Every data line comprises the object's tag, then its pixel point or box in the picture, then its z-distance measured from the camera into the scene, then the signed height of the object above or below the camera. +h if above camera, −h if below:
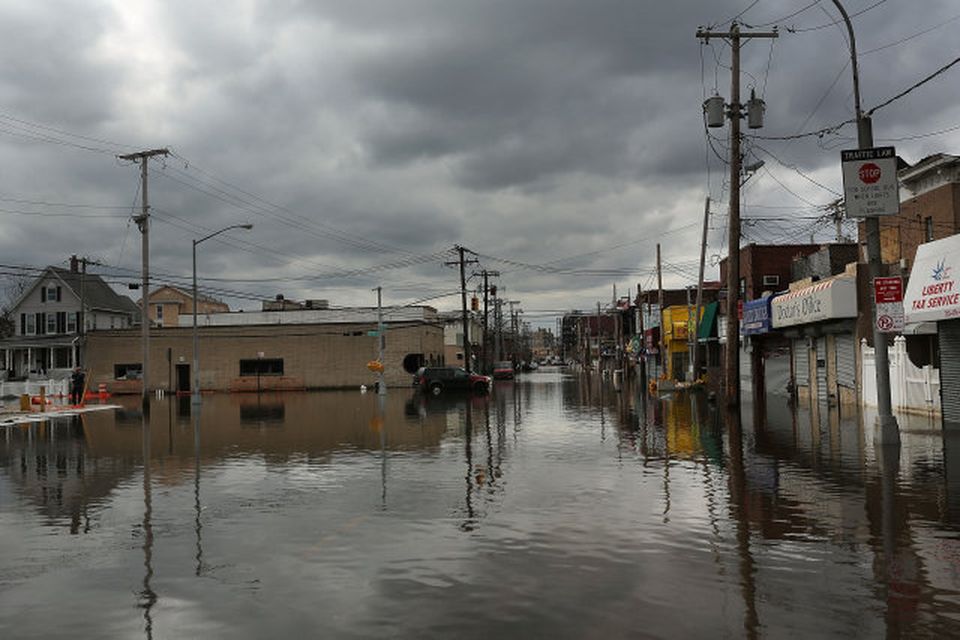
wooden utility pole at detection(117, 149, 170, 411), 39.66 +6.45
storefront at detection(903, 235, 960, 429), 18.53 +1.02
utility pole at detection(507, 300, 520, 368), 126.41 +5.03
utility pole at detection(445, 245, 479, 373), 66.19 +5.70
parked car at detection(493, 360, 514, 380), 80.75 -1.31
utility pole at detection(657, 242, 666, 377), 54.19 +3.55
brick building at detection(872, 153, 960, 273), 24.62 +4.29
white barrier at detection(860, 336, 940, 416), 22.70 -1.13
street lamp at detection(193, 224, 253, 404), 39.31 -0.17
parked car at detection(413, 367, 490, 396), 50.50 -1.25
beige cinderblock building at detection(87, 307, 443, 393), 65.44 +0.89
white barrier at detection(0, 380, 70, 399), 41.25 -0.76
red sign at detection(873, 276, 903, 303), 15.48 +1.09
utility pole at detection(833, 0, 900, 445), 16.03 -0.08
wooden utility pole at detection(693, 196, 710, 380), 38.50 +4.68
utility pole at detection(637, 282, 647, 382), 72.81 +0.03
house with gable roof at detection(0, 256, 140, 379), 69.44 +4.49
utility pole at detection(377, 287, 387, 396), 44.34 +2.07
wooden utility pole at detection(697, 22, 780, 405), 28.17 +3.95
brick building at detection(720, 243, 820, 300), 40.94 +4.21
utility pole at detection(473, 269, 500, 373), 85.12 +6.51
